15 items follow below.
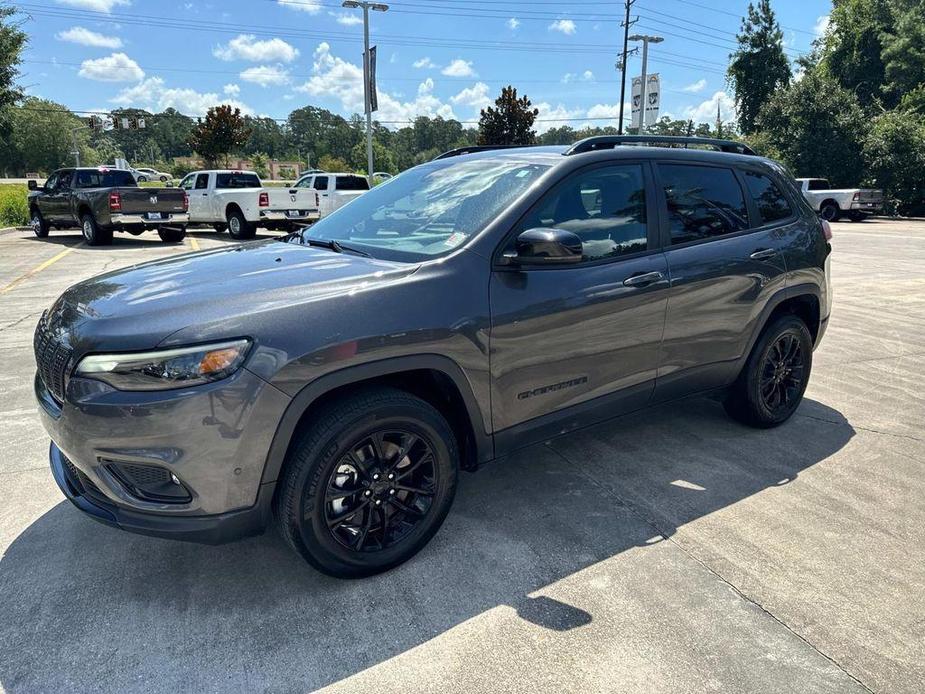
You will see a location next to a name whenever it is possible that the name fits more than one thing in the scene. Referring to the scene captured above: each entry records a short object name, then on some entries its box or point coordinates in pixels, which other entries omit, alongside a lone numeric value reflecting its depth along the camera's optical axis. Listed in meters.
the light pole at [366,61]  24.53
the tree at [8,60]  22.59
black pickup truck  15.31
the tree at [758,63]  44.47
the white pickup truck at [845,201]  26.67
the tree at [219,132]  40.56
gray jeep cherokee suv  2.25
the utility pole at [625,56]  35.20
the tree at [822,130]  32.28
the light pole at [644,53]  28.30
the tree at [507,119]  35.94
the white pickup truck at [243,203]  16.88
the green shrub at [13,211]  21.75
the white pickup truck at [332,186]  18.39
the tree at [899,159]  29.33
